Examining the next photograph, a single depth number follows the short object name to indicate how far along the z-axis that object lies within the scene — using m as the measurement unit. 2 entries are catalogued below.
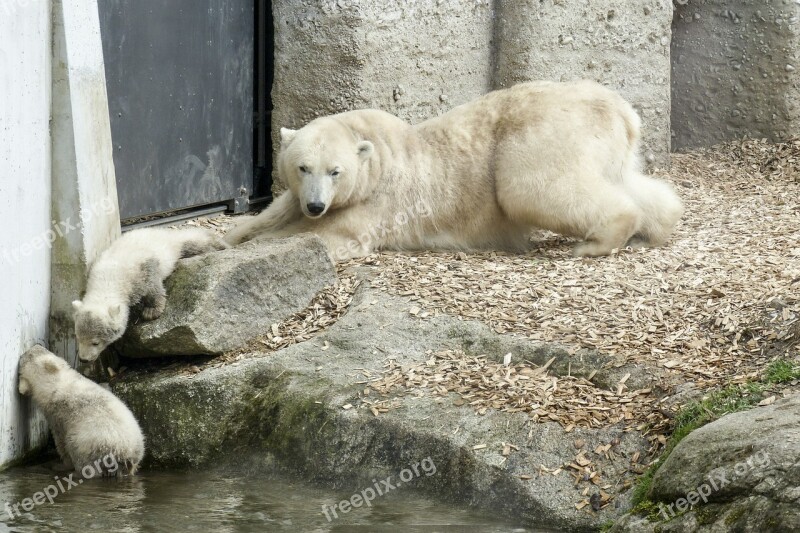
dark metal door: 12.85
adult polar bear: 12.63
